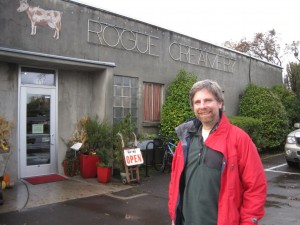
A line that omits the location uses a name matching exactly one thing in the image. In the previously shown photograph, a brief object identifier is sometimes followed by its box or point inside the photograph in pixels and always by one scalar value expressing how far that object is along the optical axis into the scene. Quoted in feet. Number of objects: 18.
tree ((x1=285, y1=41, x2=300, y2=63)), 134.00
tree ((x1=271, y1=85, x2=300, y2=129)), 56.08
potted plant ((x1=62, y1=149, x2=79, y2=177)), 29.05
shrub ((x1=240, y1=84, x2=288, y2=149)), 47.83
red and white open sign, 27.26
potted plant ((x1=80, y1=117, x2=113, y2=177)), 28.81
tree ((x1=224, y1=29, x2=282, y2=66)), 131.03
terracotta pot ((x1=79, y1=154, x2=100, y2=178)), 28.66
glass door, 27.35
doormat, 26.73
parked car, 34.52
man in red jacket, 8.16
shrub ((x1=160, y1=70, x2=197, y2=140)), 35.81
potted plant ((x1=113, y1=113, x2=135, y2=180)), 27.89
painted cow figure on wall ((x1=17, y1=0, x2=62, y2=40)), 26.02
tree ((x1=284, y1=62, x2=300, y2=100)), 66.39
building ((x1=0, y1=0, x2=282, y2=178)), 26.21
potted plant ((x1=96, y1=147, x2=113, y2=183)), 27.50
